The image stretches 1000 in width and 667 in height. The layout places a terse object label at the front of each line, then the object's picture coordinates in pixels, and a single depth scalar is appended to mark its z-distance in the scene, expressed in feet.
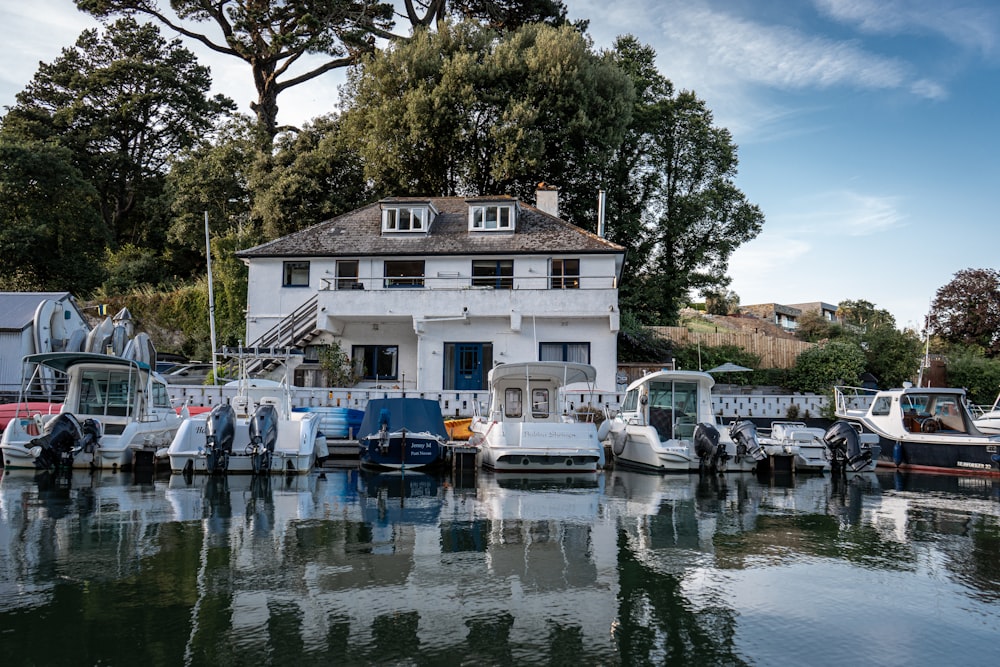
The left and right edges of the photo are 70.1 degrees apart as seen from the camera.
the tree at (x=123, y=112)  147.54
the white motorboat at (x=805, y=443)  65.00
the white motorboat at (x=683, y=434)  62.18
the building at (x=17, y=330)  87.51
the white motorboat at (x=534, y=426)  59.62
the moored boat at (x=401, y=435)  60.75
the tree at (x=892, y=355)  105.70
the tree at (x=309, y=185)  124.26
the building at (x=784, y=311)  250.16
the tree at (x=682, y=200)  130.00
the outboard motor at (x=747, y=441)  62.08
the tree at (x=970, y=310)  122.31
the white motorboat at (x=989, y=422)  67.36
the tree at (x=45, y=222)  123.54
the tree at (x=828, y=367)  97.91
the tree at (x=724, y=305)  219.00
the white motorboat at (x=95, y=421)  56.39
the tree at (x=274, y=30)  136.77
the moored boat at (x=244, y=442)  55.98
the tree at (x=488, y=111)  116.78
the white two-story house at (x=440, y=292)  92.73
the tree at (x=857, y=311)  211.22
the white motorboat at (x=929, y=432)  64.34
